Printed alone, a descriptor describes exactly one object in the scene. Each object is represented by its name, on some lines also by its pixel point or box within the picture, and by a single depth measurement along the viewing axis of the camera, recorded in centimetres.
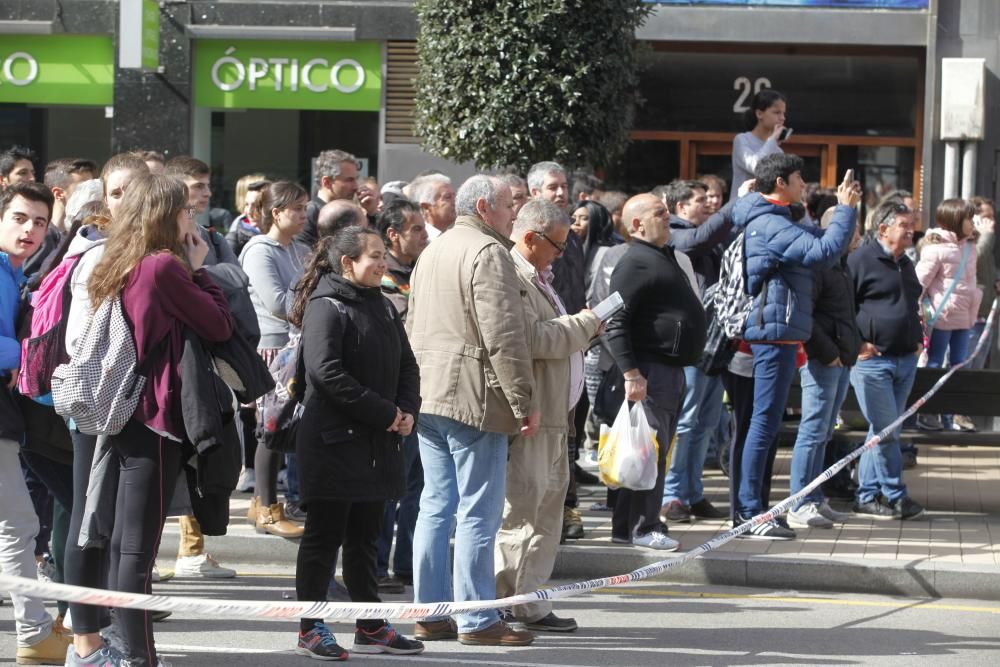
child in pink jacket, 2550
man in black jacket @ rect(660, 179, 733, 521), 1884
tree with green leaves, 2617
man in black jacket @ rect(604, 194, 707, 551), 1609
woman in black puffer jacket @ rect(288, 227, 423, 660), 1235
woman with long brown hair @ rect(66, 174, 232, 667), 1095
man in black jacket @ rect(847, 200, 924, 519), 1900
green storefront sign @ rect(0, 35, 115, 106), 3397
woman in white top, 2141
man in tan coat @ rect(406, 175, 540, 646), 1265
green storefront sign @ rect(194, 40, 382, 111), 3378
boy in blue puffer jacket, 1708
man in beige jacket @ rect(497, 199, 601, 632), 1336
